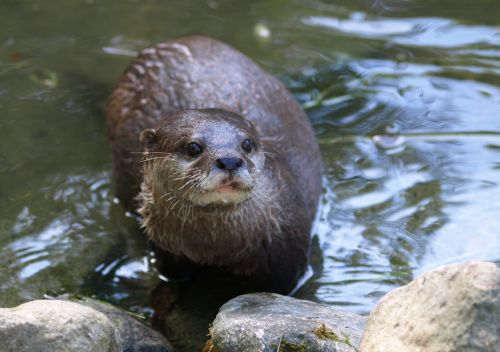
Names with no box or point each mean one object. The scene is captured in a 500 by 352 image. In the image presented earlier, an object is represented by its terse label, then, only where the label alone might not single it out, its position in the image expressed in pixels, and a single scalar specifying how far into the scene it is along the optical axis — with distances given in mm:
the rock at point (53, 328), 5738
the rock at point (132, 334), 6902
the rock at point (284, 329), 6211
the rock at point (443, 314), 5117
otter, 6875
